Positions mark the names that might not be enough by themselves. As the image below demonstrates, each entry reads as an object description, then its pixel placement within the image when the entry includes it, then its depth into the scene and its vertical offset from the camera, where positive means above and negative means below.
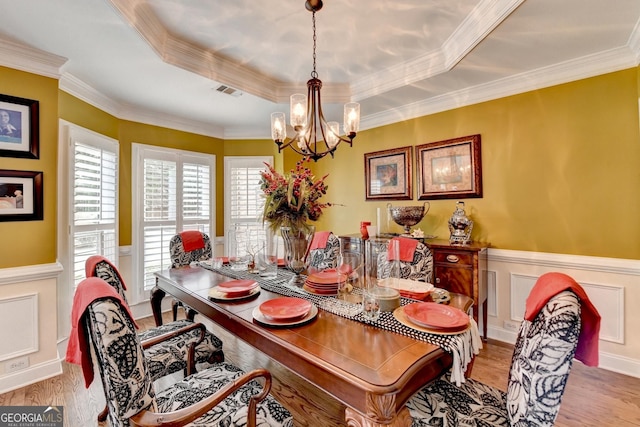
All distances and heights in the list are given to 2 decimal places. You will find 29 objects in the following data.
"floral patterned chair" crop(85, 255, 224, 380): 1.62 -0.81
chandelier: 2.07 +0.72
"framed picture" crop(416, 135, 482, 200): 3.04 +0.52
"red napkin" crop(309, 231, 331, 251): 2.68 -0.23
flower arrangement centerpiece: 1.87 +0.13
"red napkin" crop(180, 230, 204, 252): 2.90 -0.24
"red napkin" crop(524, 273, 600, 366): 0.97 -0.35
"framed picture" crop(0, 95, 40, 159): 2.19 +0.72
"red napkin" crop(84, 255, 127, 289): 1.56 -0.25
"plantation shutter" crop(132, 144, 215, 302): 3.64 +0.21
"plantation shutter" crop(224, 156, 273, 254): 4.46 +0.46
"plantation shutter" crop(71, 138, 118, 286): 2.83 +0.16
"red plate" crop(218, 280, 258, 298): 1.72 -0.44
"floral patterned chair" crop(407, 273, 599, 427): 0.94 -0.57
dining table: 0.94 -0.52
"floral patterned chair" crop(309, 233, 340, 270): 2.58 -0.36
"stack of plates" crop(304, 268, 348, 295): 1.77 -0.43
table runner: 1.10 -0.50
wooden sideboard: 2.64 -0.52
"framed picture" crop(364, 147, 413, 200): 3.54 +0.54
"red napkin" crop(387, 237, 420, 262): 2.18 -0.26
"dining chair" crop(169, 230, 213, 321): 2.82 -0.32
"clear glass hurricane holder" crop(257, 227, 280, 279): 2.06 -0.28
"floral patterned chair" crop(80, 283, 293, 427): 0.95 -0.63
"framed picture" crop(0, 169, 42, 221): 2.19 +0.19
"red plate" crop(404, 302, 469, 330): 1.21 -0.46
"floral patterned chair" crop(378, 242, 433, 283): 2.11 -0.38
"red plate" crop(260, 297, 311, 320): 1.36 -0.47
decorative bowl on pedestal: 3.19 +0.01
